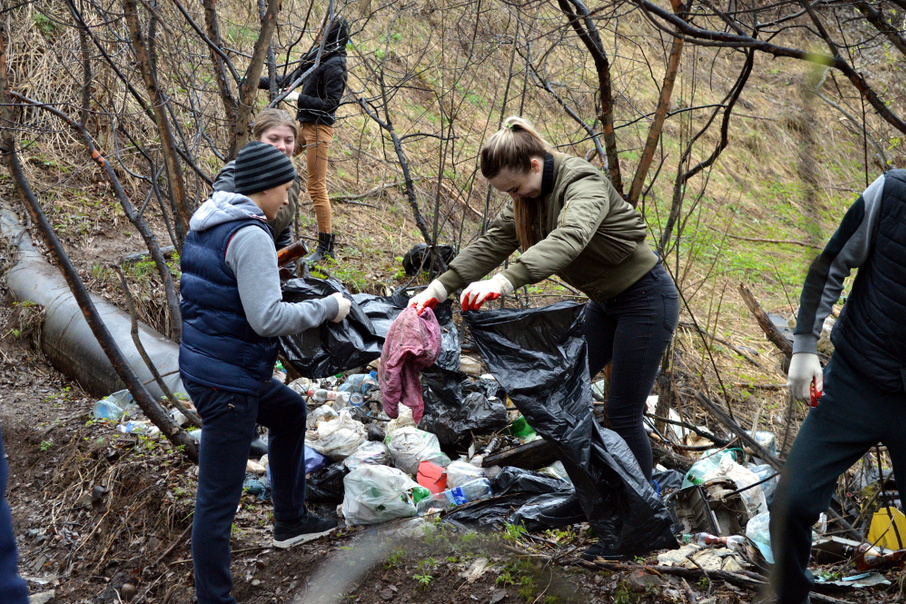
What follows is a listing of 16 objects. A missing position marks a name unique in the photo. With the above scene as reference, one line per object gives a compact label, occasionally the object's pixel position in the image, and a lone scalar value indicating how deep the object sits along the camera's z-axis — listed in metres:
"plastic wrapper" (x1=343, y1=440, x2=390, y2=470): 3.56
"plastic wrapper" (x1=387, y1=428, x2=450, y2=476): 3.60
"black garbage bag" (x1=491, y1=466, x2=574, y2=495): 3.35
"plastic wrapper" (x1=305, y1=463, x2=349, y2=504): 3.50
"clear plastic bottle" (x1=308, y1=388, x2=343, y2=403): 4.41
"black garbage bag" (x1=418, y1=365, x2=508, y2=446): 3.66
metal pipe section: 4.66
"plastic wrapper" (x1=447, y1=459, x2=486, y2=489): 3.50
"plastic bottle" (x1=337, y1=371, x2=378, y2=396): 4.57
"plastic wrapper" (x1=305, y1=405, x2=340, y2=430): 4.09
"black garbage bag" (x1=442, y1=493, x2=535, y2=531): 3.18
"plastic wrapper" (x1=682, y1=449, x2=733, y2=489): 3.42
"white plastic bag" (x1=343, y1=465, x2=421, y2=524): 3.21
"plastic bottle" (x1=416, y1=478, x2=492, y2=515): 3.36
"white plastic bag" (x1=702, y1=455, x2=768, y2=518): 3.31
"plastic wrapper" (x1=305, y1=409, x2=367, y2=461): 3.66
